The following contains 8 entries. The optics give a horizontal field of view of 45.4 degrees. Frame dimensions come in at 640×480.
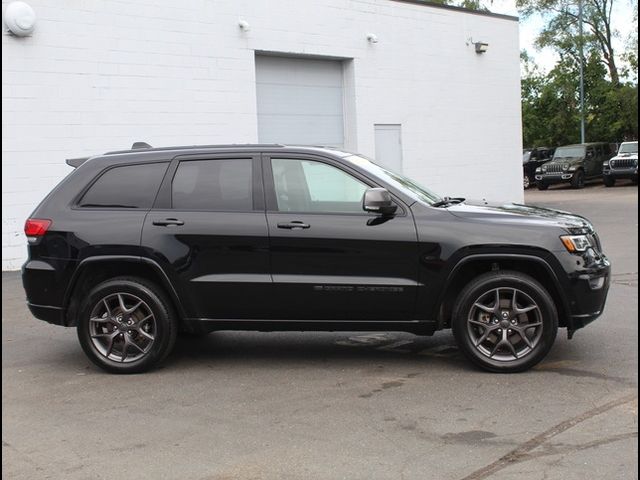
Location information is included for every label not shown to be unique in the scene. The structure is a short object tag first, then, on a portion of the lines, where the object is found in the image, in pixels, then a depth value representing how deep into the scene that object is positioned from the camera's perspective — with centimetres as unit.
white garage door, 1611
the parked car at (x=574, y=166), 3334
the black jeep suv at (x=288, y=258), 576
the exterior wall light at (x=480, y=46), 2098
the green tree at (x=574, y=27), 4506
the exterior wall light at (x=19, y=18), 1222
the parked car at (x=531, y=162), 3653
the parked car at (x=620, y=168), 3186
